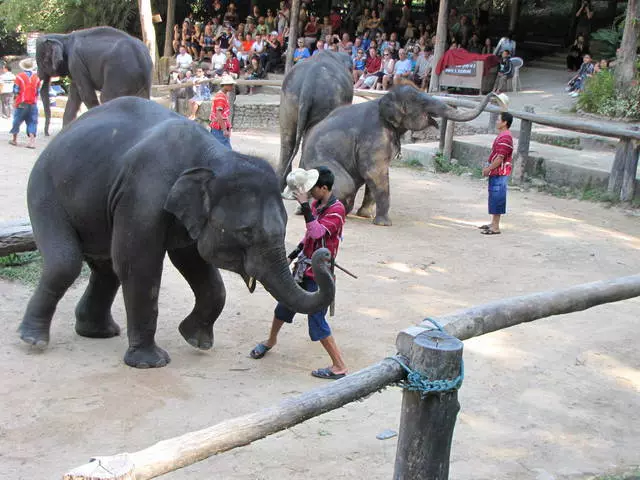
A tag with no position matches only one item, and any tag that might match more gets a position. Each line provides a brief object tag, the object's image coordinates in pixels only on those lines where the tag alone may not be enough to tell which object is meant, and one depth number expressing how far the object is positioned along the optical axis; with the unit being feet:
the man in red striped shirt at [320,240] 17.89
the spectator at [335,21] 79.15
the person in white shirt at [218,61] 76.48
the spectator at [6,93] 62.80
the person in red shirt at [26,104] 47.70
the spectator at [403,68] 65.38
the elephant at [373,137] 32.24
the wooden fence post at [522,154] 41.81
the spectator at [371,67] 67.82
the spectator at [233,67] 77.31
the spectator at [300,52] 73.10
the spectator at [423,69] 65.16
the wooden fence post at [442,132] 46.78
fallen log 23.21
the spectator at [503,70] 65.82
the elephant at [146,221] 16.92
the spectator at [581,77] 62.13
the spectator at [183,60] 78.12
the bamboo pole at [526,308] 11.59
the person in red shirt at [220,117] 38.96
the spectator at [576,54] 70.74
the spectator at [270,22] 82.17
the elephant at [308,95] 36.45
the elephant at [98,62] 40.37
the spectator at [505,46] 66.18
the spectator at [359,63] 69.77
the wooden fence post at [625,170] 37.23
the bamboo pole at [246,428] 7.74
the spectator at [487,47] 70.79
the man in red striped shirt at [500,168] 31.63
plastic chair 65.16
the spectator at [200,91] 61.49
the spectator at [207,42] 83.35
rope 10.03
